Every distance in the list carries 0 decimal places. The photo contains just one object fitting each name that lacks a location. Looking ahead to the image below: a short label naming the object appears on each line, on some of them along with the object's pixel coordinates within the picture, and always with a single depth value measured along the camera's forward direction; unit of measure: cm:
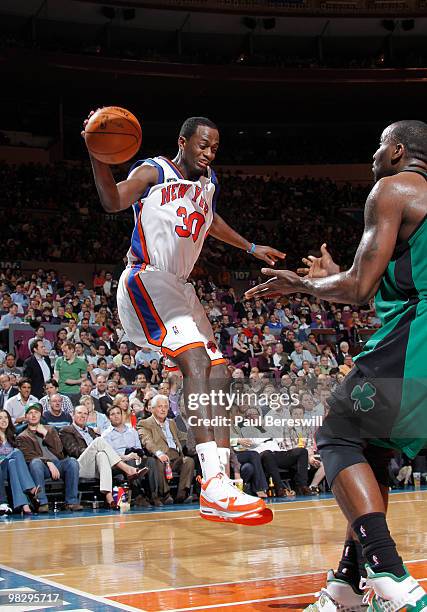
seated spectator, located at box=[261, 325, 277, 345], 1526
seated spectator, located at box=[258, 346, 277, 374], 1405
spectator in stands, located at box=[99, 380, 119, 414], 1070
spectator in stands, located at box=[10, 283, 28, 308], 1499
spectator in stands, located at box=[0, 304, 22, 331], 1383
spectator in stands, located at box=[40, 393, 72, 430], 986
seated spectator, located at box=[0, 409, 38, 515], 868
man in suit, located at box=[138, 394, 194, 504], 973
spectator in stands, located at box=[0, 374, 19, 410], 1023
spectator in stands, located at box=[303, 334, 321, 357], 1502
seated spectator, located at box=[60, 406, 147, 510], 935
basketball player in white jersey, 489
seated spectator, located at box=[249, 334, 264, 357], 1464
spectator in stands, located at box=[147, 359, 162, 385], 1231
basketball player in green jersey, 300
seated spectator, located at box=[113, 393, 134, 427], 992
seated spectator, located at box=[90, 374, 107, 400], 1119
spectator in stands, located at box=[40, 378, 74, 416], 1025
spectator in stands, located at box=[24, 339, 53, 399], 1175
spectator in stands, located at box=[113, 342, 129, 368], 1291
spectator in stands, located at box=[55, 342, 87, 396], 1198
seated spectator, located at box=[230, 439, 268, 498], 1018
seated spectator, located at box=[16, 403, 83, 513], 894
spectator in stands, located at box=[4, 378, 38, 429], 993
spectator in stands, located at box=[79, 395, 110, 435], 1020
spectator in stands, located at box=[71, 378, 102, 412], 1065
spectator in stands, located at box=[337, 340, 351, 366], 1479
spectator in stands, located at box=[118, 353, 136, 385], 1252
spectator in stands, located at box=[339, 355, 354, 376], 1308
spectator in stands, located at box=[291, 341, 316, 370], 1451
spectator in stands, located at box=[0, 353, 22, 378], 1179
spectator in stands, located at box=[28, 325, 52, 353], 1268
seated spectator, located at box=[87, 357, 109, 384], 1182
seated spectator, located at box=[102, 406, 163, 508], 966
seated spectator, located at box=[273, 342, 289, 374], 1414
